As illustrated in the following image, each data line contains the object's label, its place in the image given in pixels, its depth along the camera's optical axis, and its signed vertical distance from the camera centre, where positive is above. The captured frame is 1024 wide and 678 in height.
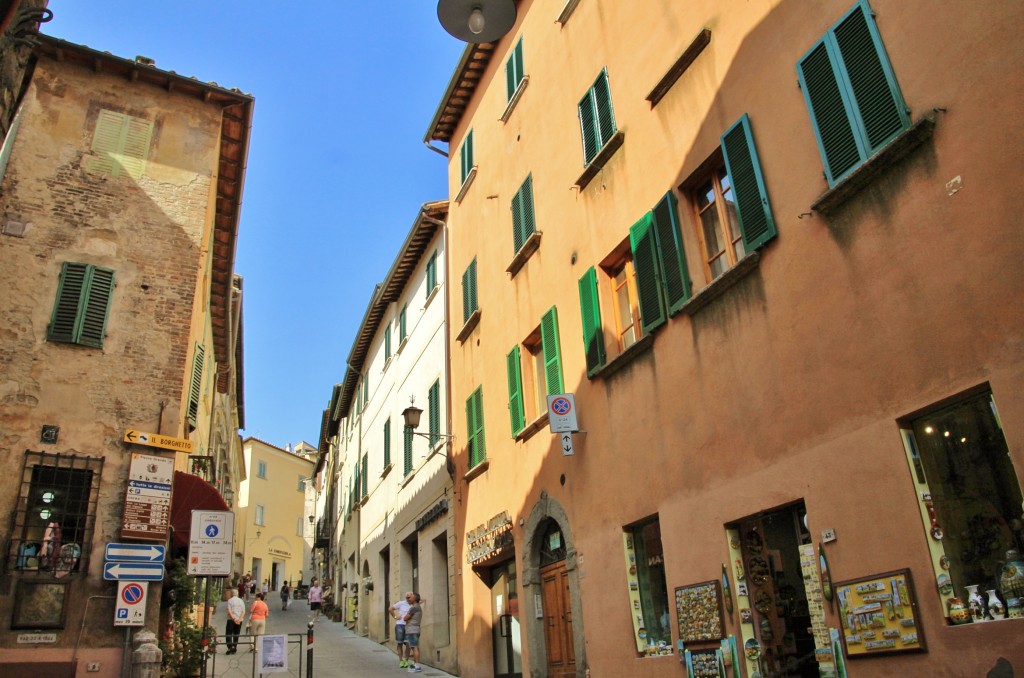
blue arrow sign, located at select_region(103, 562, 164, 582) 11.59 +1.76
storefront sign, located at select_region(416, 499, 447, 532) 17.55 +3.44
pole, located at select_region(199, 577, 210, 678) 11.53 +0.81
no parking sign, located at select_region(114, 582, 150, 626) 11.41 +1.29
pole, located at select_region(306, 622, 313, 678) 12.56 +0.62
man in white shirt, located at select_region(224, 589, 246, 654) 18.92 +1.78
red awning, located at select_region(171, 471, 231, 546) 12.91 +3.00
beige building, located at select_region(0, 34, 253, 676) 11.36 +5.67
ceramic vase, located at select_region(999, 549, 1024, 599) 5.66 +0.39
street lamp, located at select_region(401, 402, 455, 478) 16.42 +5.02
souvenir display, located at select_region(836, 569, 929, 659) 6.21 +0.23
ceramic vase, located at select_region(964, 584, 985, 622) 5.83 +0.24
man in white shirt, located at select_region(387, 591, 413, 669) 16.72 +1.09
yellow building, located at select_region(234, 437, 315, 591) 51.41 +11.04
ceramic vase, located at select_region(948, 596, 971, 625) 5.89 +0.19
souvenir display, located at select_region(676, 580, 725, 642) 8.45 +0.48
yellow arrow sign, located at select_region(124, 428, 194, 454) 12.44 +3.76
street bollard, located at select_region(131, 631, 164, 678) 11.02 +0.54
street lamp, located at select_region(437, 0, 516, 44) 8.76 +6.69
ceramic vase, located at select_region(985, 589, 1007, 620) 5.69 +0.20
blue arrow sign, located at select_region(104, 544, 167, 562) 11.72 +2.03
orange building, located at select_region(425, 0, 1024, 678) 6.05 +2.85
